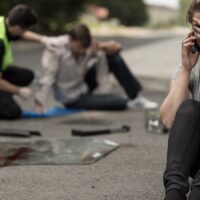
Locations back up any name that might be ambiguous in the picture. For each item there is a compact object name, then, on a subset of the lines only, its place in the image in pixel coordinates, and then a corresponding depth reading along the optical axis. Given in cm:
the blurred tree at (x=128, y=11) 9339
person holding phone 647
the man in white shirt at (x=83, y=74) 1339
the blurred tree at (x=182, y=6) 16463
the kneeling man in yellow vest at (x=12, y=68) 1229
